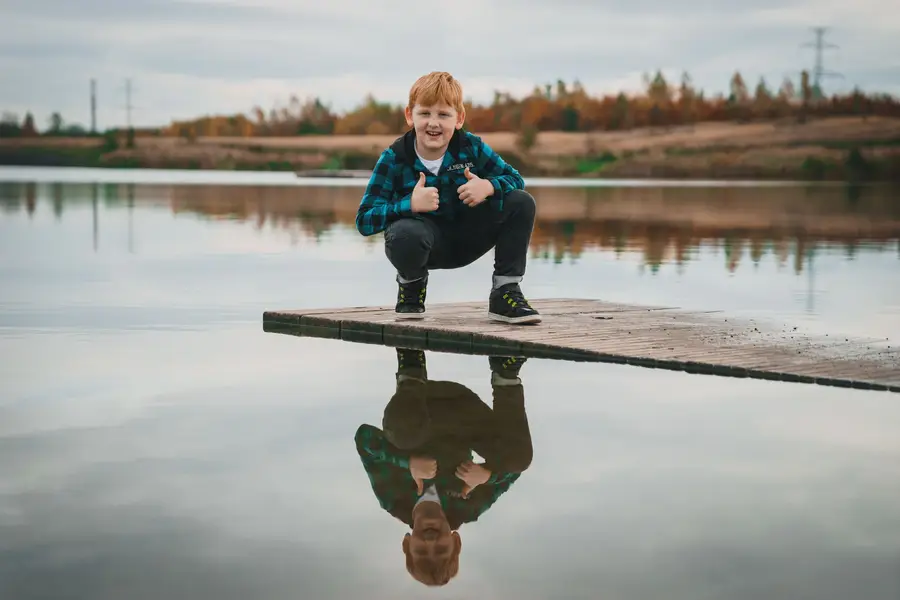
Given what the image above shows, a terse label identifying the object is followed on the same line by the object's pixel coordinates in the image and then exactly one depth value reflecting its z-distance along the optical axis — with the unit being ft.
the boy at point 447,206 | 22.18
